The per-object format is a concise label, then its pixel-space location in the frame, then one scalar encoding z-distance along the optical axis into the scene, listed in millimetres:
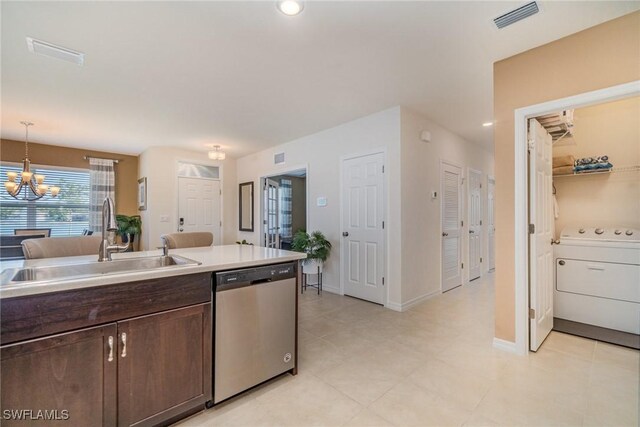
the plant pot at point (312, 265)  4215
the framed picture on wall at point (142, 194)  5672
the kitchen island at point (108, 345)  1183
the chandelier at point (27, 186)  4288
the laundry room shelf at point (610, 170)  2855
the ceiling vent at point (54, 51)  2228
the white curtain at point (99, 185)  5672
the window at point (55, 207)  4957
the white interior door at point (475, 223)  5035
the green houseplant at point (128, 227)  5648
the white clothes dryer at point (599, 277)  2631
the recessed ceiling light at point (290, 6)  1783
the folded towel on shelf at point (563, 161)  3091
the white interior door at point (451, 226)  4322
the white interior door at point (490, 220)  5693
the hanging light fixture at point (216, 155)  5034
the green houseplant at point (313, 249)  4203
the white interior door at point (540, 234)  2391
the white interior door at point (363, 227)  3748
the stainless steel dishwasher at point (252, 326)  1726
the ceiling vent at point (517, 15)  1845
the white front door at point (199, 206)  5844
